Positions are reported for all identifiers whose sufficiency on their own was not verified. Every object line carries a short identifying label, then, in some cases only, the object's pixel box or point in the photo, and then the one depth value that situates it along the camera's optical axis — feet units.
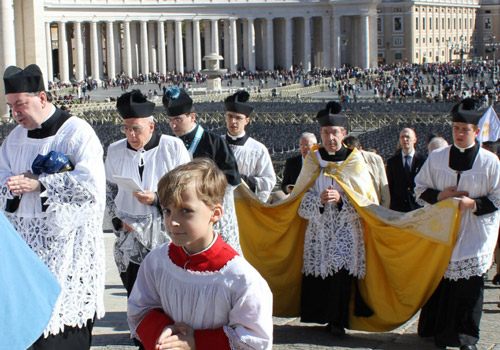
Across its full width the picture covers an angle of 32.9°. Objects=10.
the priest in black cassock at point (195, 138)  22.08
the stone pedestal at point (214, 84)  220.84
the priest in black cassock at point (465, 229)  22.86
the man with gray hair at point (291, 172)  28.86
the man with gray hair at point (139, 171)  20.25
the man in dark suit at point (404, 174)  32.96
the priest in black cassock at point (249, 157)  26.61
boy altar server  11.70
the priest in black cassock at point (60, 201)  16.87
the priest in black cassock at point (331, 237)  24.21
